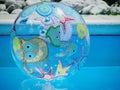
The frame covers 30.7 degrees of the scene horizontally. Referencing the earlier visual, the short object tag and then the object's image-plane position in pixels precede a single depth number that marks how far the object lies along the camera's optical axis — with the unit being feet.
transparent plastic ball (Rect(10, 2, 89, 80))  4.82
